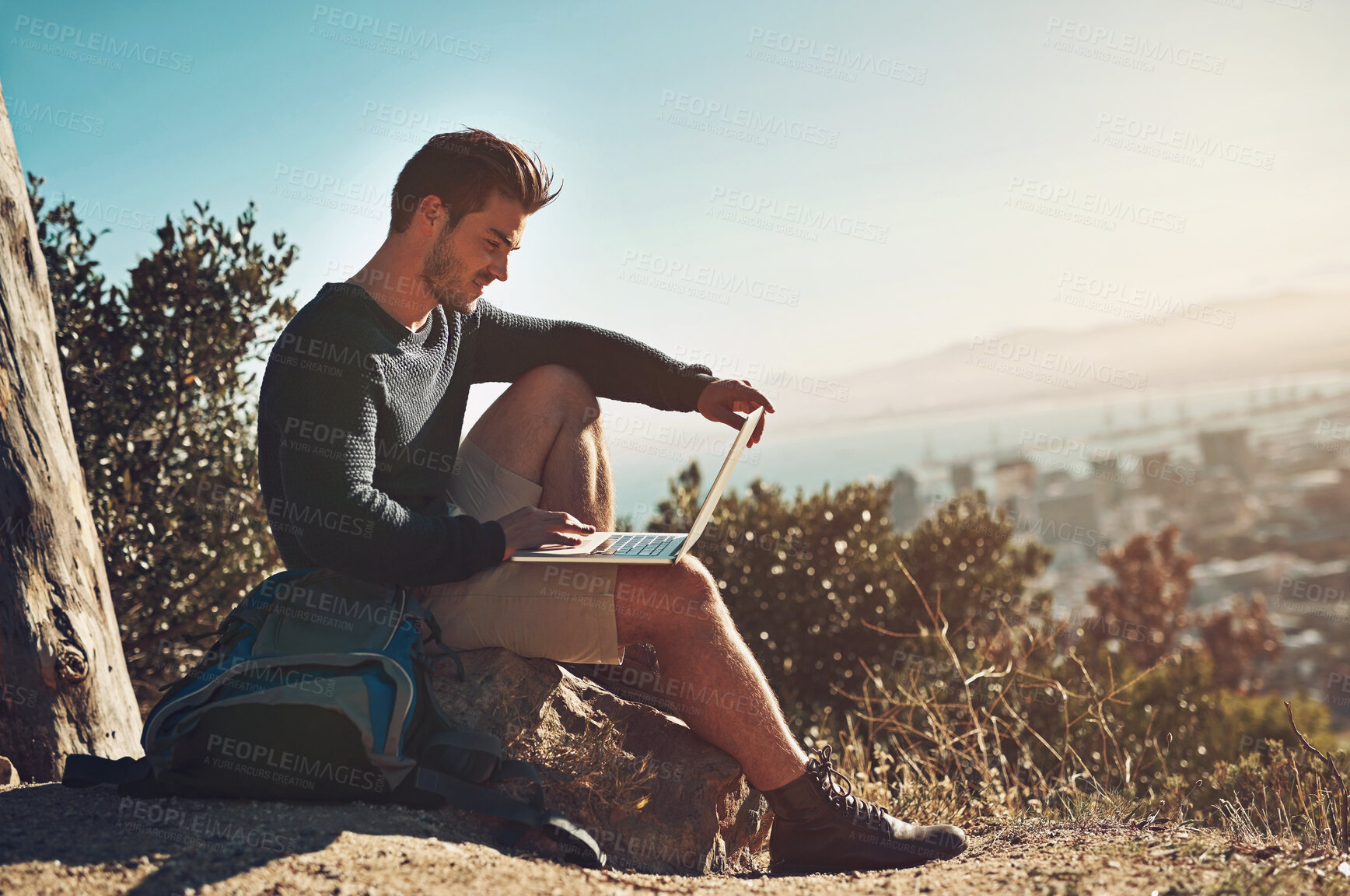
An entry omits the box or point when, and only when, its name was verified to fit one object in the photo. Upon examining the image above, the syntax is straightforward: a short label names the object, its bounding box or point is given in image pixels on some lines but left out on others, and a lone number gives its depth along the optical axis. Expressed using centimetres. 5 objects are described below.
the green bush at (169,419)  482
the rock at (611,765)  278
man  260
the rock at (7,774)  307
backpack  240
